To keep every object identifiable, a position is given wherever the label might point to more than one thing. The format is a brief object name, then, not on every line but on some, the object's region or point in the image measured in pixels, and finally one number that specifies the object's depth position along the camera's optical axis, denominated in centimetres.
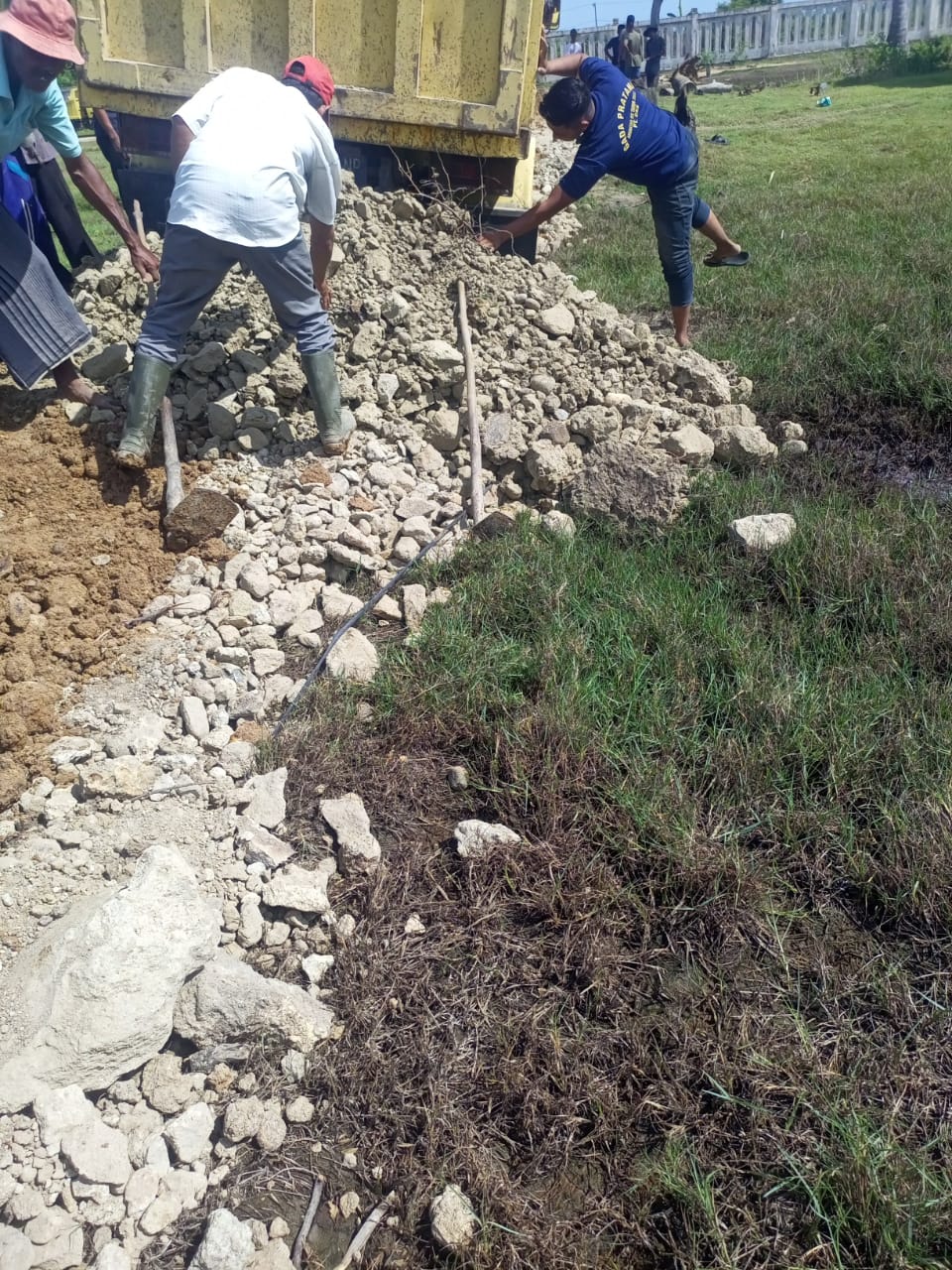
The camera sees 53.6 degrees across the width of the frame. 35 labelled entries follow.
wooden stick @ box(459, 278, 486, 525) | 405
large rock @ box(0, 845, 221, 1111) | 208
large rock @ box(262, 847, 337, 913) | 251
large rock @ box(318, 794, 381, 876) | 264
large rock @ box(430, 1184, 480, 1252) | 187
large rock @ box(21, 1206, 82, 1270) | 185
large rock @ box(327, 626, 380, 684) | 321
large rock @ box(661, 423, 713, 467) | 430
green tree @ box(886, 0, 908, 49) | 2053
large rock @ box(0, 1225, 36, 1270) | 183
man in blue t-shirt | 466
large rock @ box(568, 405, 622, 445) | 440
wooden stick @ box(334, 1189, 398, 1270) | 191
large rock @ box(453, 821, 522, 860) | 261
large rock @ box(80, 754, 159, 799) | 275
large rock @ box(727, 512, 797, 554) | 363
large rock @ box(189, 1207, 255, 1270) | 184
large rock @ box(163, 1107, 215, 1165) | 204
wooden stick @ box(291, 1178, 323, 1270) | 191
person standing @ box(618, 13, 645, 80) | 1850
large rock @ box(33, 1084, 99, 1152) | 199
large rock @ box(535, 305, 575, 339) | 496
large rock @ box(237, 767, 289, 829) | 273
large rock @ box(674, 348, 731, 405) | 479
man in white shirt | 357
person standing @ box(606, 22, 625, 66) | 1886
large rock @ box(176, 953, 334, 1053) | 221
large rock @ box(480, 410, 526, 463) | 425
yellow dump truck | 496
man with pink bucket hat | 342
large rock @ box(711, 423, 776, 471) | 438
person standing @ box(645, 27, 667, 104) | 1809
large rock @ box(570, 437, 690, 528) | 391
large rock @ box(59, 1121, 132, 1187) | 196
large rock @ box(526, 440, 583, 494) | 415
